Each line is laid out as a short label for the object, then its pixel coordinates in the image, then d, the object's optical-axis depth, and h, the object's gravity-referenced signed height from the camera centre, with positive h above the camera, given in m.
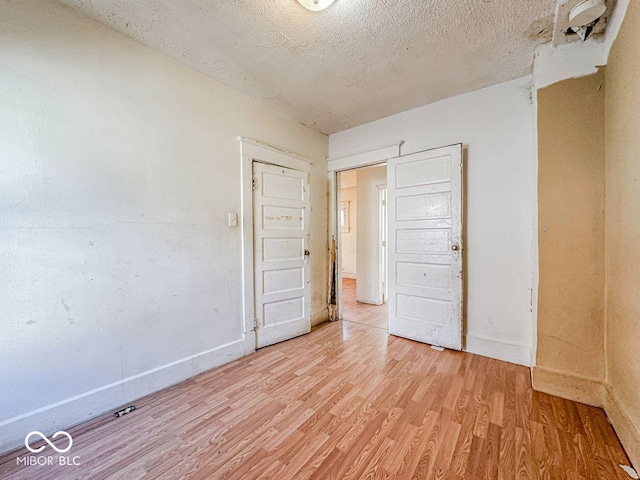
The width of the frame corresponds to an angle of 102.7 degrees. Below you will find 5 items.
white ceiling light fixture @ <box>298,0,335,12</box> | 1.53 +1.42
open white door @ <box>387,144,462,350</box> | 2.56 -0.08
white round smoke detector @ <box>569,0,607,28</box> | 1.47 +1.34
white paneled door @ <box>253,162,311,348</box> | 2.70 -0.16
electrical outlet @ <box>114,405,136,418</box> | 1.70 -1.16
